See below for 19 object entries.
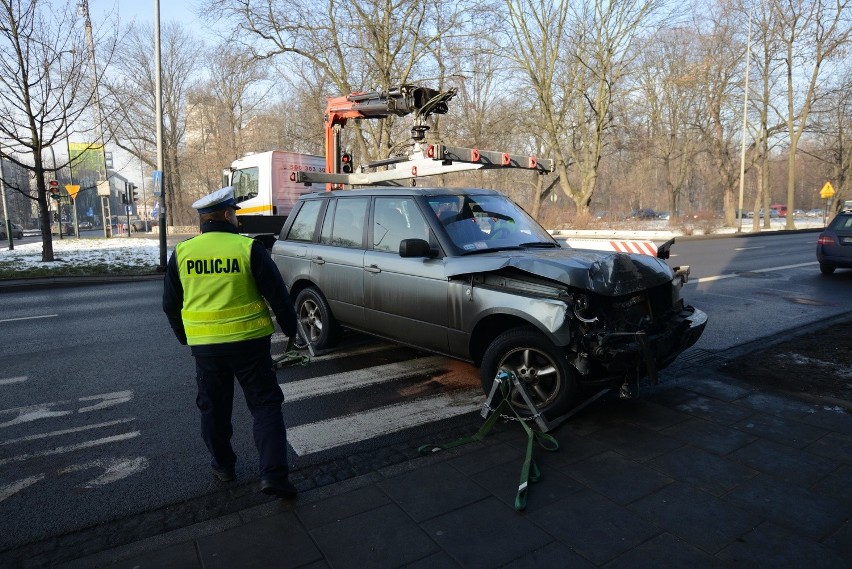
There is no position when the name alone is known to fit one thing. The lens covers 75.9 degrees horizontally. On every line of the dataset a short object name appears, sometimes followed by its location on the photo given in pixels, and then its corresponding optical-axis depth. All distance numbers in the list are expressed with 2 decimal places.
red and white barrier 6.75
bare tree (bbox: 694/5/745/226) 35.91
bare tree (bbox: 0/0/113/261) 14.20
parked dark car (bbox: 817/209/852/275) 12.05
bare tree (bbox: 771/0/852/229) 31.40
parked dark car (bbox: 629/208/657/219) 43.66
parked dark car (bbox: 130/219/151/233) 55.04
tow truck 7.14
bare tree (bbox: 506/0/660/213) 28.38
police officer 3.21
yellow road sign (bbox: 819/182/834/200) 33.84
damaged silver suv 4.00
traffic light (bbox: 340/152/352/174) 11.42
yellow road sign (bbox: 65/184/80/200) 24.22
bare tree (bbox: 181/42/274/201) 44.09
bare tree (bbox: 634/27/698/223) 36.83
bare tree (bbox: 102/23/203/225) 40.22
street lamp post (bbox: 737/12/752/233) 31.21
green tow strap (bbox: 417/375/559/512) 3.26
